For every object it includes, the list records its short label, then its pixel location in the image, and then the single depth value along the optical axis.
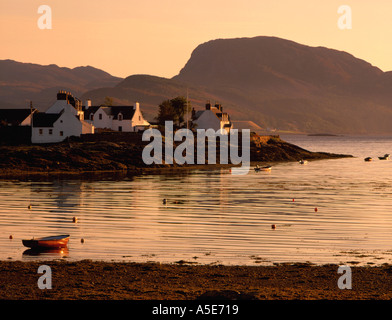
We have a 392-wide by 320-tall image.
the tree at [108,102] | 183.94
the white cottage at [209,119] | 177.00
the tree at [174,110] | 165.88
